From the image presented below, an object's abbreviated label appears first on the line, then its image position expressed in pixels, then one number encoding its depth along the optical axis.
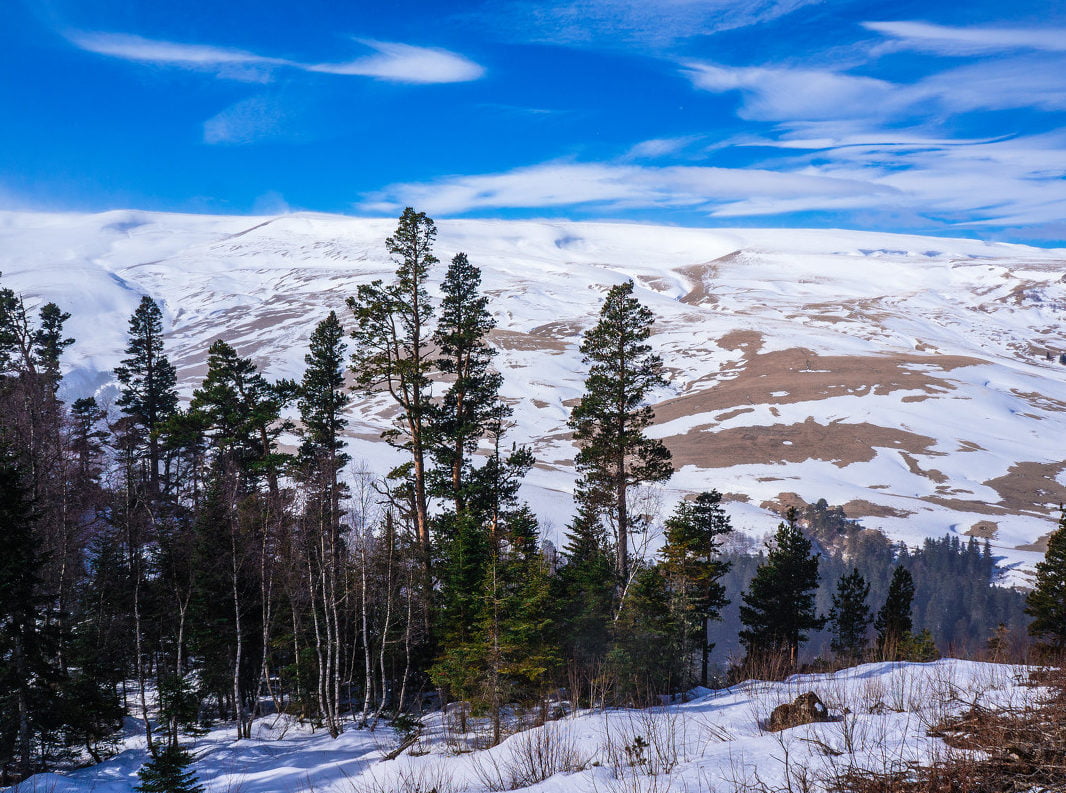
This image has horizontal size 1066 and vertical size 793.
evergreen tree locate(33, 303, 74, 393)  38.53
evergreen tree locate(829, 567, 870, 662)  39.59
